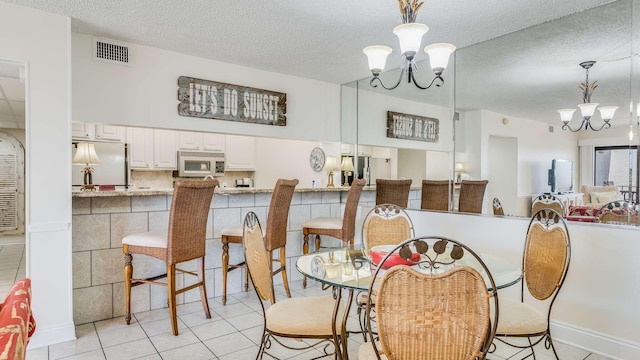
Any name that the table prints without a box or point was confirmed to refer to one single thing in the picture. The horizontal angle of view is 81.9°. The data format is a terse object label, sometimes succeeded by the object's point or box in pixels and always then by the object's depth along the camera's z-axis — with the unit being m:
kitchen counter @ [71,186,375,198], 2.67
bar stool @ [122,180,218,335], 2.61
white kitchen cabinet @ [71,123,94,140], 5.04
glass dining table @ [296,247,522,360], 1.70
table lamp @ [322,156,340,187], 4.83
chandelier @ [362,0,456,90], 1.99
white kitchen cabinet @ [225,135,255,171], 6.38
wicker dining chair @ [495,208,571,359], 1.81
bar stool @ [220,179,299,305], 3.15
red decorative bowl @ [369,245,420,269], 1.78
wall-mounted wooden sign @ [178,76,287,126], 3.63
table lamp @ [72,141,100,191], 3.29
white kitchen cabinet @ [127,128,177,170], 5.54
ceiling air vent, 3.17
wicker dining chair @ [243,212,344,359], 1.74
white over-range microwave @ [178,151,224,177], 5.88
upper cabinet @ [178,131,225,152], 5.94
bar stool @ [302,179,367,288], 3.45
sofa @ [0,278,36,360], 0.75
